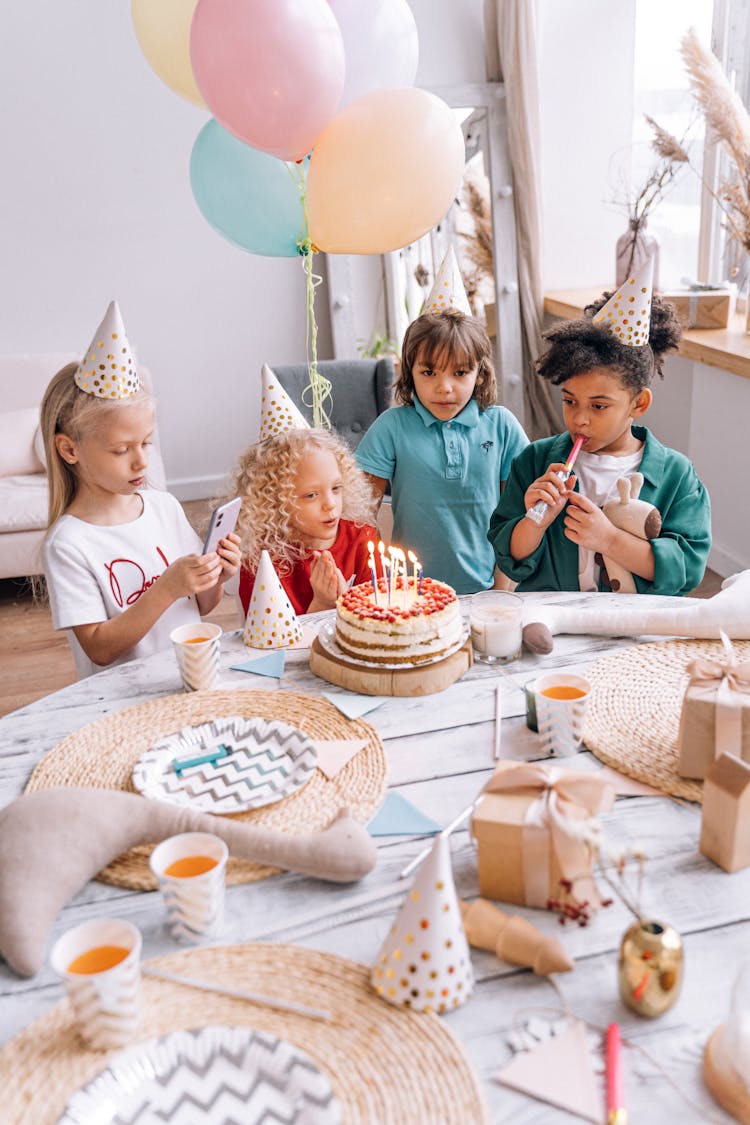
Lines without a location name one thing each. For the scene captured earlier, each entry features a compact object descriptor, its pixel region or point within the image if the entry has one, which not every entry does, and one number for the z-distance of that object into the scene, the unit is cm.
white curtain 396
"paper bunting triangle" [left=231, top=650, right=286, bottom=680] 148
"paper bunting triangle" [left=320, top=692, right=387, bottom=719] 133
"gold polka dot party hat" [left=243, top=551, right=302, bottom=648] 158
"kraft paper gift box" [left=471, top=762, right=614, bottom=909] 92
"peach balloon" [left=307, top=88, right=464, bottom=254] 201
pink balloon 178
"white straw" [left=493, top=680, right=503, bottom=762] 122
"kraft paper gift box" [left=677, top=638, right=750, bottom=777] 108
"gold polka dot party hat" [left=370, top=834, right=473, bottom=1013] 82
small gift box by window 353
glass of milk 147
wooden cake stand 138
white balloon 213
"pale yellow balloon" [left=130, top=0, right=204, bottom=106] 214
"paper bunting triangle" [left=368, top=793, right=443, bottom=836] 107
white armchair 370
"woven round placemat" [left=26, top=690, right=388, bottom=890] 106
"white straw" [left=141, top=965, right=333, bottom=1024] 83
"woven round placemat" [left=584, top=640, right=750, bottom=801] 115
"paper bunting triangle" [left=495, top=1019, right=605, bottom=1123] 73
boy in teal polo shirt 232
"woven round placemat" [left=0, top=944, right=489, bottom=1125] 75
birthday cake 140
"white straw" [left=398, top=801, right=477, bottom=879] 100
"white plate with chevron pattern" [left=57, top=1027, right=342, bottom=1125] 75
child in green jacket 172
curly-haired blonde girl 190
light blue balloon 231
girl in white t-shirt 164
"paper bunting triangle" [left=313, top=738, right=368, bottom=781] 120
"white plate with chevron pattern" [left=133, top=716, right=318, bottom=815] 115
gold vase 78
